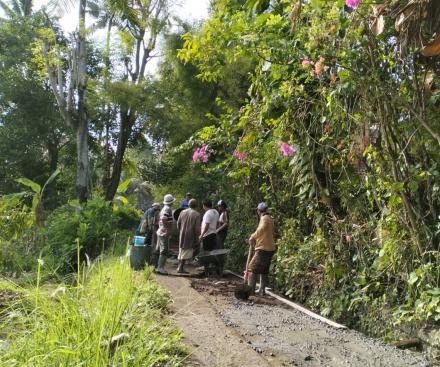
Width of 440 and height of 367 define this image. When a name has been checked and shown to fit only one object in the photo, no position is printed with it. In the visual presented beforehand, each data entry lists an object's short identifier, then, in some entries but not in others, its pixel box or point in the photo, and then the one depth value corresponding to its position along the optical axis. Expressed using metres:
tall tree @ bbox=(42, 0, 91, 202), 15.07
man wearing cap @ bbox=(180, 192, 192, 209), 11.78
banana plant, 9.98
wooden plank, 5.63
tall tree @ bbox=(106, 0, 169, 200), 12.47
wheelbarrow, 8.99
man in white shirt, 9.19
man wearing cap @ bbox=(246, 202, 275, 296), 7.23
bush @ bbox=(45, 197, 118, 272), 8.67
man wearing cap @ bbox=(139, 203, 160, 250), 9.93
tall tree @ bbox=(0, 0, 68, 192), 21.36
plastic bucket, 8.28
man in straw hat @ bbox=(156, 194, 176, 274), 8.82
